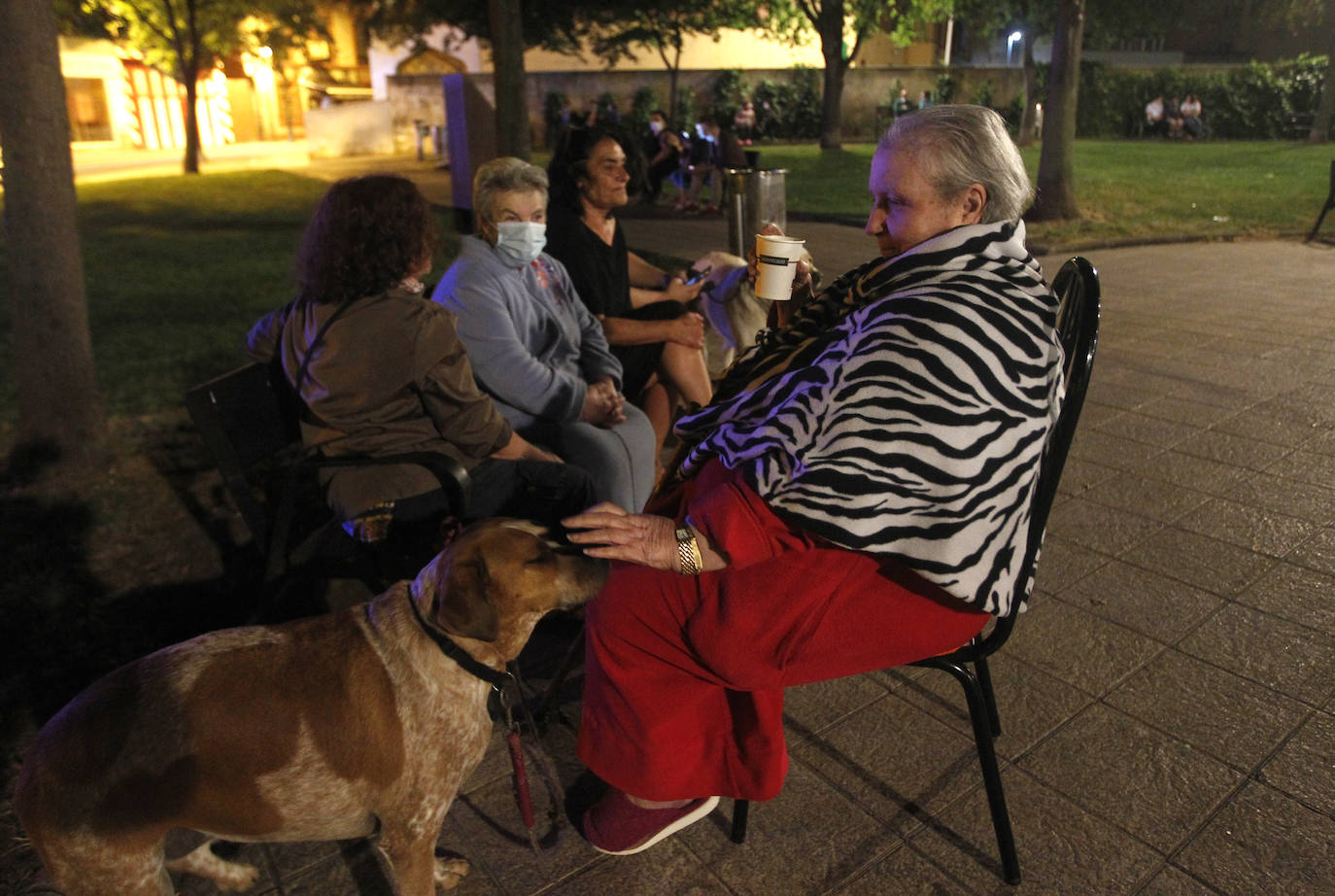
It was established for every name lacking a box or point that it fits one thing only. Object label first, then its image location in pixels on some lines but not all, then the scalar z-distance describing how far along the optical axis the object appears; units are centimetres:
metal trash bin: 599
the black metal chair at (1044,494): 204
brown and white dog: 184
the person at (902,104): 3334
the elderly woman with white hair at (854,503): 185
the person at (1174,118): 3406
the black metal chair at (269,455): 286
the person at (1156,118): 3431
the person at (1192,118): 3338
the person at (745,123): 3147
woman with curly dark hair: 278
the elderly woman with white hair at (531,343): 344
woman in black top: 446
